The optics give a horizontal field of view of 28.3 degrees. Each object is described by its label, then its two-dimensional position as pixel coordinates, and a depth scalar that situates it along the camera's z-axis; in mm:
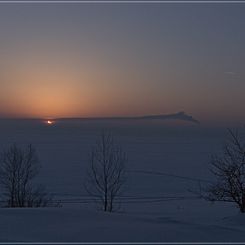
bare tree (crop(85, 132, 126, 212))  27217
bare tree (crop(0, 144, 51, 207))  27194
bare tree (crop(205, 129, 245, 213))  17359
